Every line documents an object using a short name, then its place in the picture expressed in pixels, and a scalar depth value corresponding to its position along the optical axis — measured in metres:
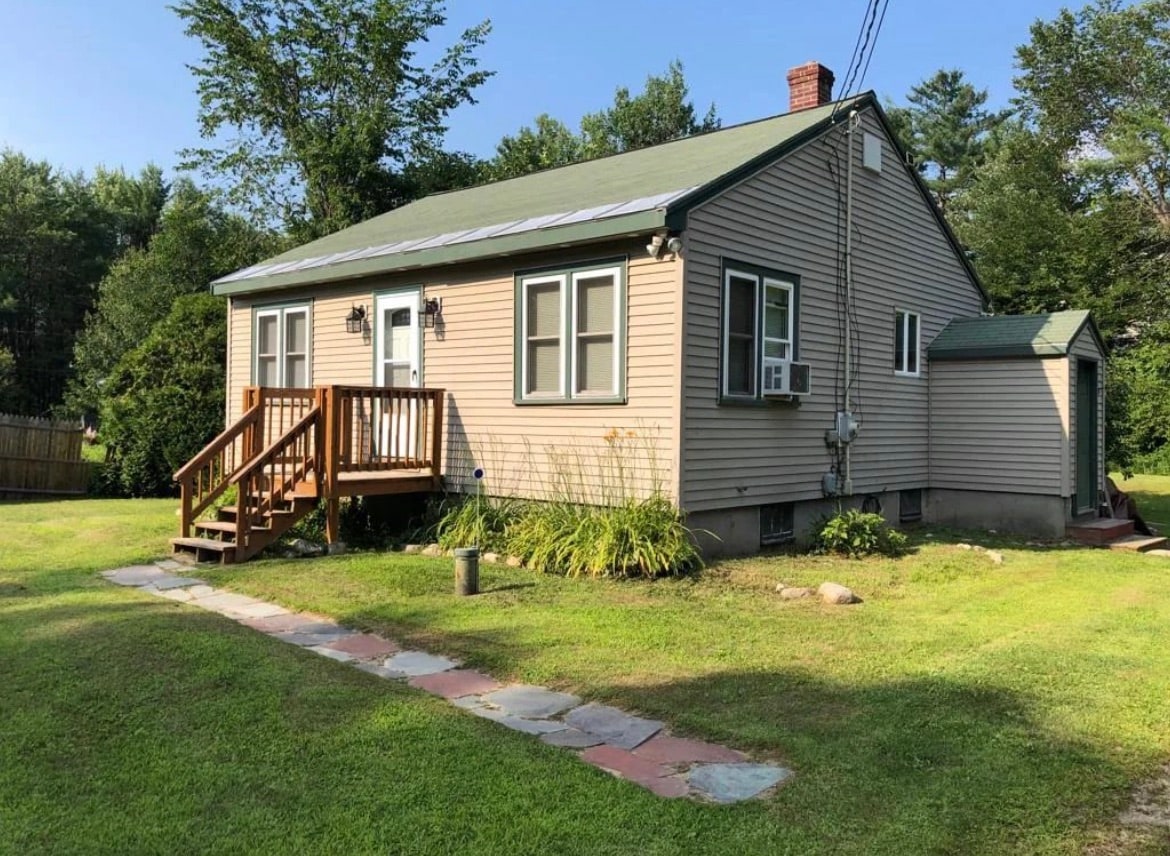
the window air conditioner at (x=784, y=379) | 9.04
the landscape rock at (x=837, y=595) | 6.83
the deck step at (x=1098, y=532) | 10.52
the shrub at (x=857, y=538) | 9.20
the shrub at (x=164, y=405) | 15.16
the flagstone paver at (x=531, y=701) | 4.30
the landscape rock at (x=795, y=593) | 7.00
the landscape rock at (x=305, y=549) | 8.88
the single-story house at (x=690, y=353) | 8.31
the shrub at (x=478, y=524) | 8.78
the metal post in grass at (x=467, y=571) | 6.86
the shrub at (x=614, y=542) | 7.59
